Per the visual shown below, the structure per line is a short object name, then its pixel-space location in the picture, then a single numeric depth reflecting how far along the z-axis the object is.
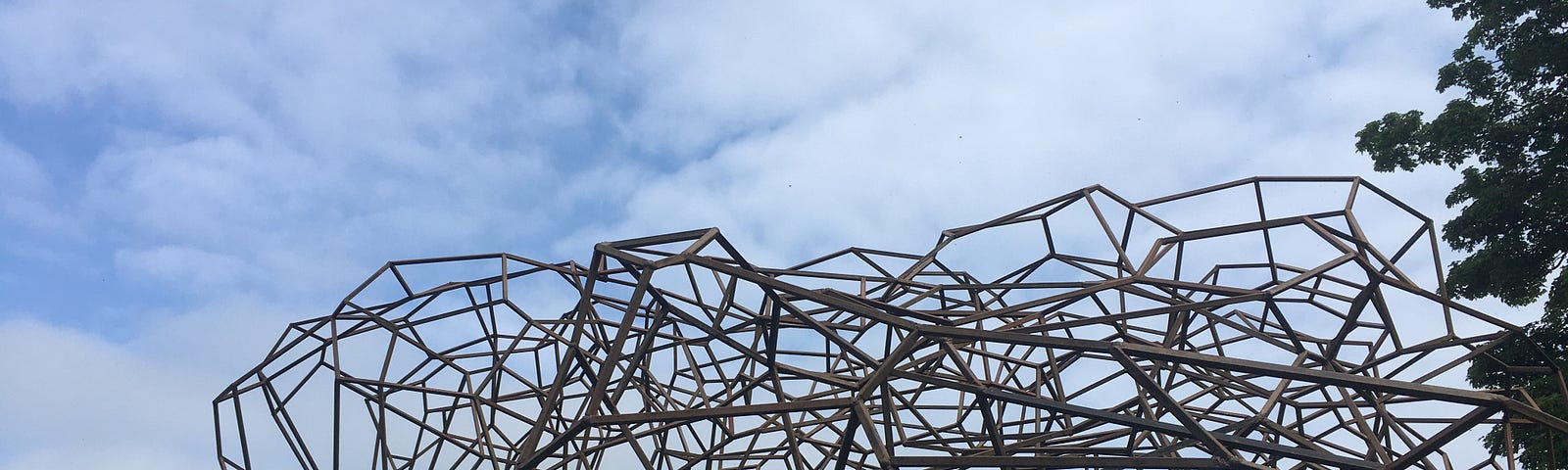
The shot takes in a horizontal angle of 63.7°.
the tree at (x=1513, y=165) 29.38
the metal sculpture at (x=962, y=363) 18.00
